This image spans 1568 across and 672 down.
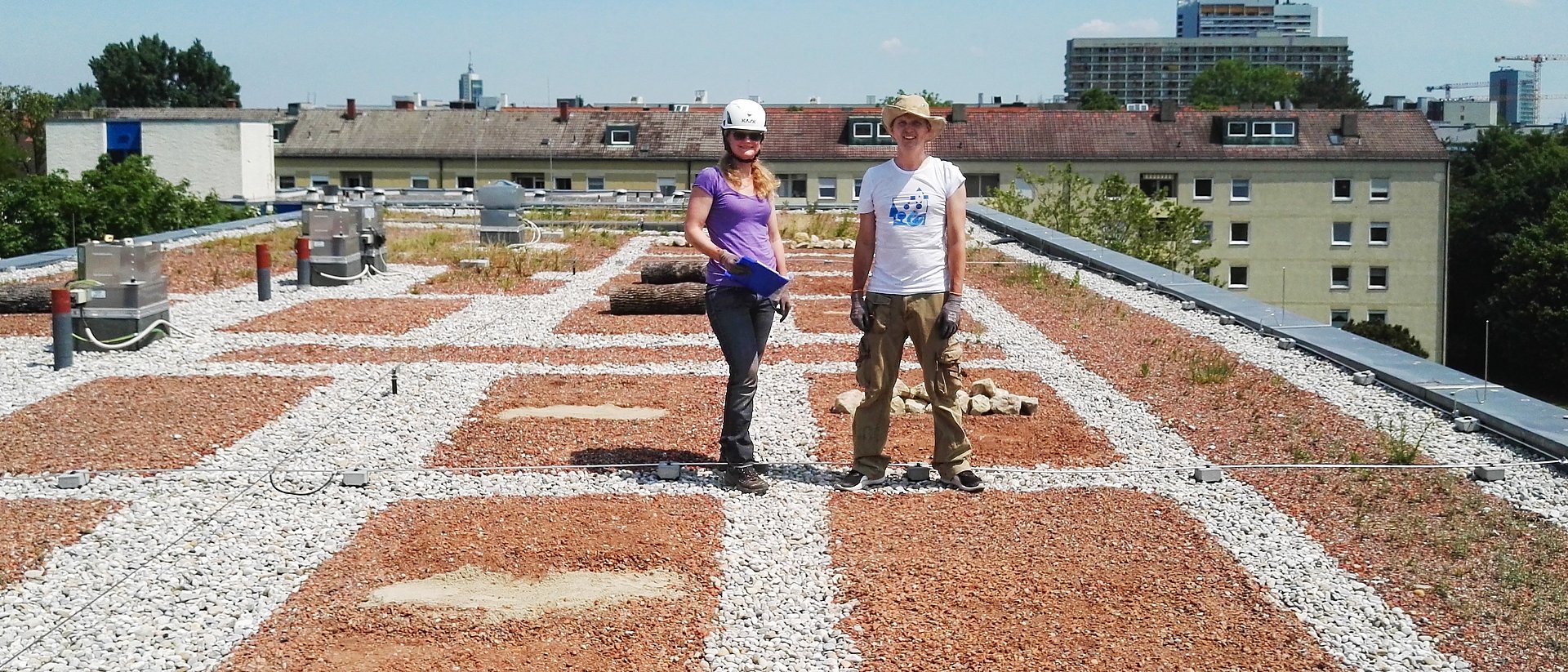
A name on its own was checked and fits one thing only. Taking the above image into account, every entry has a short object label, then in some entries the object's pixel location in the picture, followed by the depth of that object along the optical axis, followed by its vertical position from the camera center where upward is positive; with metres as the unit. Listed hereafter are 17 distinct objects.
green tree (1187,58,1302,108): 129.50 +10.77
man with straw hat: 7.39 -0.21
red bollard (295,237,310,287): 18.56 -0.49
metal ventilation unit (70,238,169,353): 13.04 -0.66
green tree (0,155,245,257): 36.25 +0.18
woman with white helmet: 7.41 -0.10
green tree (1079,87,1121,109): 114.08 +8.27
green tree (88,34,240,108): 105.94 +9.41
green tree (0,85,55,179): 88.25 +5.45
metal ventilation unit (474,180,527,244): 25.14 +0.03
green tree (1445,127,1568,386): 60.94 -0.54
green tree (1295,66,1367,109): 111.38 +8.75
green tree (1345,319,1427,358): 53.91 -4.10
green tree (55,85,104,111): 123.19 +9.41
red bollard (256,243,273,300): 17.28 -0.62
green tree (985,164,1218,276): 35.31 -0.08
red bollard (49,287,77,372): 12.18 -0.81
